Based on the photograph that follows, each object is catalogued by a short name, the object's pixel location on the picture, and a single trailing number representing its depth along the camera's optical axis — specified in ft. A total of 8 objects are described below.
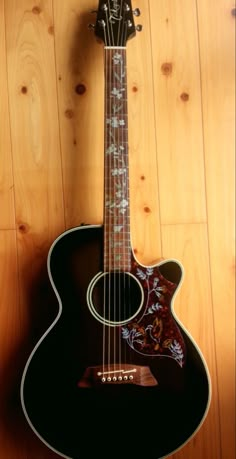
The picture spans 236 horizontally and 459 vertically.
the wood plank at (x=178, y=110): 3.38
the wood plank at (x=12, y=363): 3.16
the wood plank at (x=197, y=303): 3.37
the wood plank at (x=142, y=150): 3.34
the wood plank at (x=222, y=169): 3.43
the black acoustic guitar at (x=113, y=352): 2.73
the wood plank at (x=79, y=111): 3.28
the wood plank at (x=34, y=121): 3.25
